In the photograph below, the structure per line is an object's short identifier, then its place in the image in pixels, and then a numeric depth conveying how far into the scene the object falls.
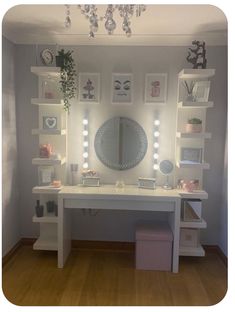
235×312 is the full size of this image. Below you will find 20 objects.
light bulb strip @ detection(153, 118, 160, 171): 2.29
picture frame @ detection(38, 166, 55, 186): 2.22
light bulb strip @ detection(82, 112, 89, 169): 2.33
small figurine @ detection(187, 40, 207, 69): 2.07
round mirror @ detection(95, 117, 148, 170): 2.32
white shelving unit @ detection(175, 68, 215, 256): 2.05
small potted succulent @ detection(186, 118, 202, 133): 2.10
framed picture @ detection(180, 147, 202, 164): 2.20
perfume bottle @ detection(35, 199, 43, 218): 2.21
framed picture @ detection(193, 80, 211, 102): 2.06
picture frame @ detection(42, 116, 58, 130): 2.22
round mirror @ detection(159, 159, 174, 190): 2.26
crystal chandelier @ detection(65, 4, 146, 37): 1.31
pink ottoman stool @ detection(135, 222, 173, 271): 2.06
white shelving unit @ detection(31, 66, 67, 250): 2.11
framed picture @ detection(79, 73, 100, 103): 2.29
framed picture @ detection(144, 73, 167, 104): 2.27
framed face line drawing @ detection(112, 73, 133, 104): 2.28
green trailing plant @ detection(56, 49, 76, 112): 2.11
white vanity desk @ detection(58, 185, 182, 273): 2.00
